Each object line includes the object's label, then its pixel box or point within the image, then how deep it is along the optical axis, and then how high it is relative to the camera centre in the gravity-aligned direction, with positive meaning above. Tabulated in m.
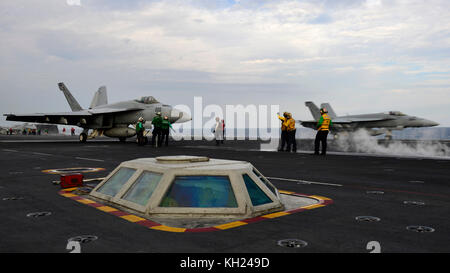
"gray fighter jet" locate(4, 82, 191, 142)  26.98 +1.21
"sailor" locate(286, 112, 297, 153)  19.44 +0.18
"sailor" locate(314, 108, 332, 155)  16.77 +0.16
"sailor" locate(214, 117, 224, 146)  27.36 +0.16
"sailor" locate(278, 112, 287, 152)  19.92 +0.19
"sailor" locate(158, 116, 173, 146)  23.50 +0.33
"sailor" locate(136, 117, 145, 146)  25.06 -0.03
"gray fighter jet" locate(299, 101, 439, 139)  40.47 +1.20
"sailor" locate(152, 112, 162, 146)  23.17 +0.32
